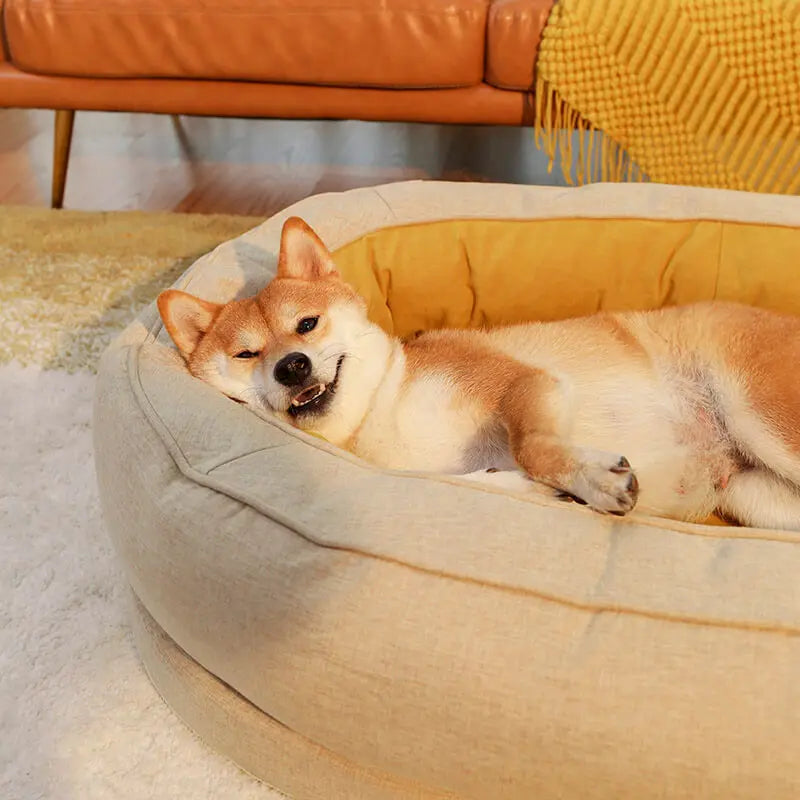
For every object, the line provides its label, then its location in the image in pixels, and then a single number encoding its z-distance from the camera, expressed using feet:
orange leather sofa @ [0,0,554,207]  8.09
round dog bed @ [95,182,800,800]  3.30
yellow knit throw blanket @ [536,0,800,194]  7.39
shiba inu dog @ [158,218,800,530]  4.76
